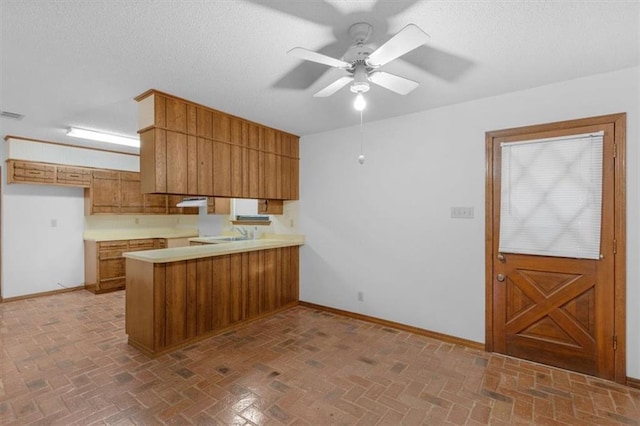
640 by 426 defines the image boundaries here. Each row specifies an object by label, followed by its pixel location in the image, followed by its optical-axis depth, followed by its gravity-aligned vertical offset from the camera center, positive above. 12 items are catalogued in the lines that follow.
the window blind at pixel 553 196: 2.59 +0.13
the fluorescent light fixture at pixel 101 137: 4.18 +1.05
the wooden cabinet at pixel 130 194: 5.67 +0.29
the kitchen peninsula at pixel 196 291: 2.99 -0.91
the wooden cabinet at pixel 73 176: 4.91 +0.55
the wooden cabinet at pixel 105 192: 5.30 +0.32
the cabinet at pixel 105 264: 5.18 -0.96
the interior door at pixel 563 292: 2.53 -0.74
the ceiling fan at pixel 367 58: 1.61 +0.91
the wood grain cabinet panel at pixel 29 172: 4.50 +0.56
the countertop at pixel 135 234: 5.52 -0.48
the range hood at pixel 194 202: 5.66 +0.14
